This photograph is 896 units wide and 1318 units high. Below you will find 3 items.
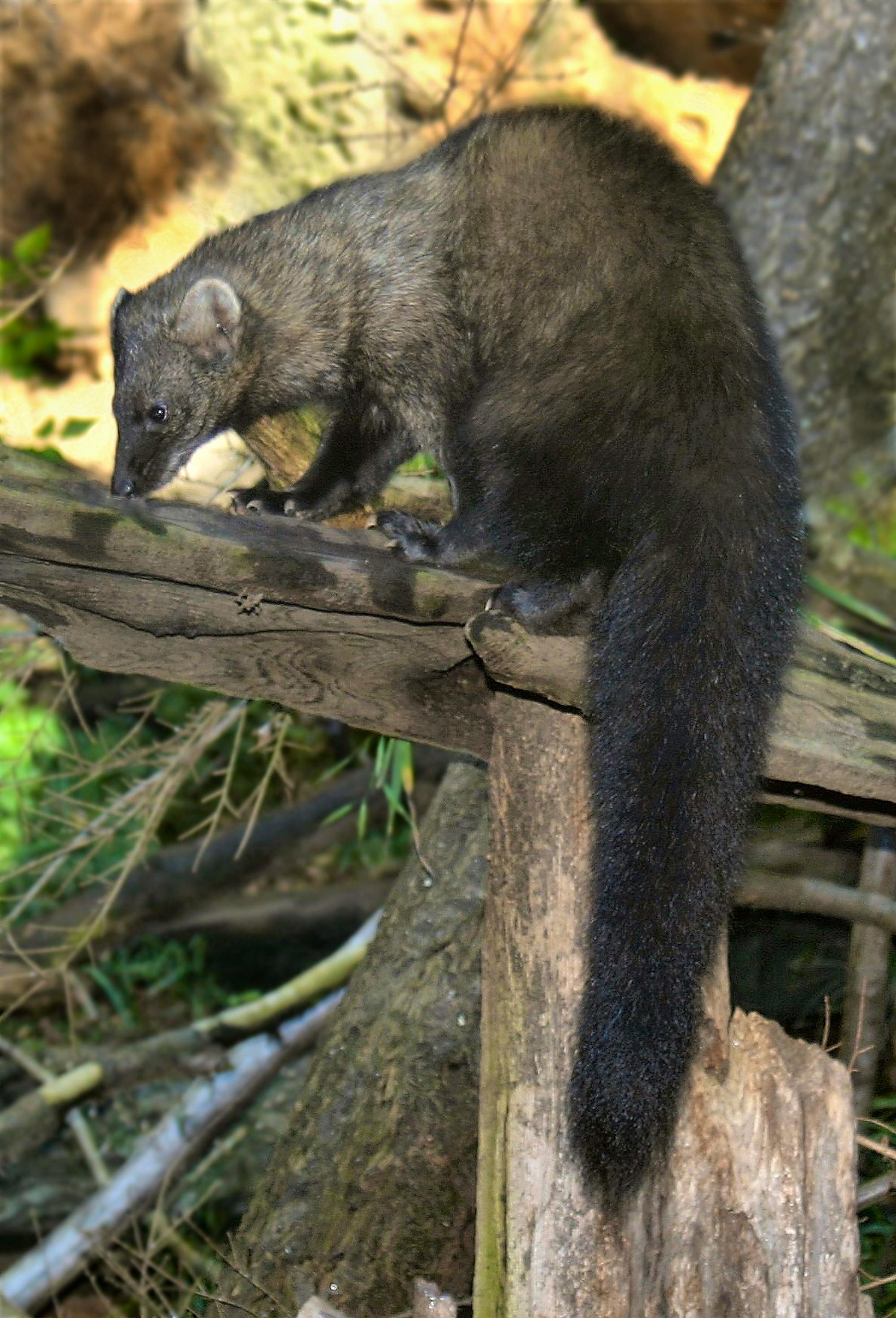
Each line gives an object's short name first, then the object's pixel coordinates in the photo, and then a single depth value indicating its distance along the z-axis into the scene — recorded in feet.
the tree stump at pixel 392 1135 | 20.54
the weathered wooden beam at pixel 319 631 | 16.22
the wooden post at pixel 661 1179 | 16.16
